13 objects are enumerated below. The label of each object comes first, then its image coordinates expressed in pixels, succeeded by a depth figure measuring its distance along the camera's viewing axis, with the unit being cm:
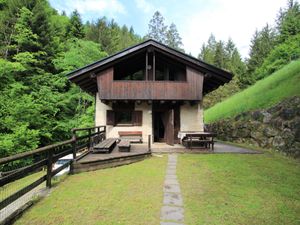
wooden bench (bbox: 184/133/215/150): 1064
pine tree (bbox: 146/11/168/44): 4222
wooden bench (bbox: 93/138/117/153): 880
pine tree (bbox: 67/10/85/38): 2717
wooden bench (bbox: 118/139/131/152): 928
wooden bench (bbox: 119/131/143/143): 1322
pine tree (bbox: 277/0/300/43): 3222
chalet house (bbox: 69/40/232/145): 1236
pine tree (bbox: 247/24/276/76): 3547
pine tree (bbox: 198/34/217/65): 4909
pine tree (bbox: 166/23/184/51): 4253
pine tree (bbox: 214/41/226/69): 4336
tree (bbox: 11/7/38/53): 1823
